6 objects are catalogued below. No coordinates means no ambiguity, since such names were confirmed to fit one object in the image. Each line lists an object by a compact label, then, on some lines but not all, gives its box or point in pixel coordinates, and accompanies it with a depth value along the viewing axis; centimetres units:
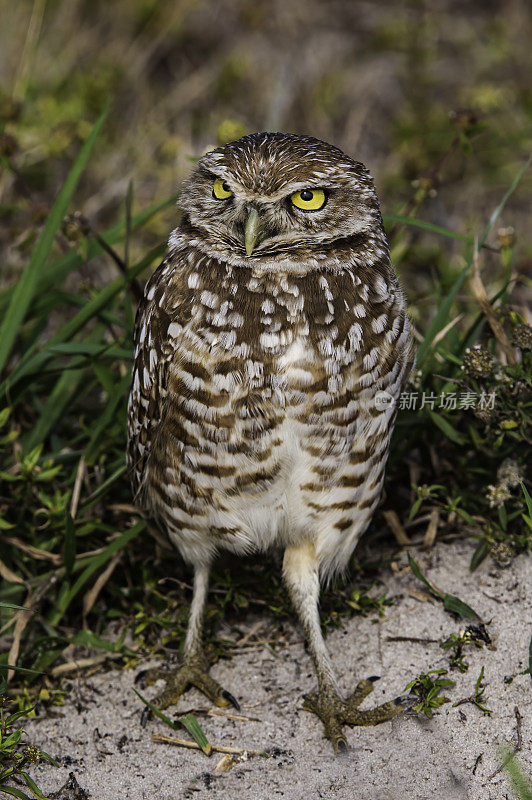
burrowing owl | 468
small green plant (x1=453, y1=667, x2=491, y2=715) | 486
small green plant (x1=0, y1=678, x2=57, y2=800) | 457
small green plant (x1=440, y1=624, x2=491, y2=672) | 514
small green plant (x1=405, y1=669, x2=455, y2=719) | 491
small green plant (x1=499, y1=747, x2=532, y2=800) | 375
